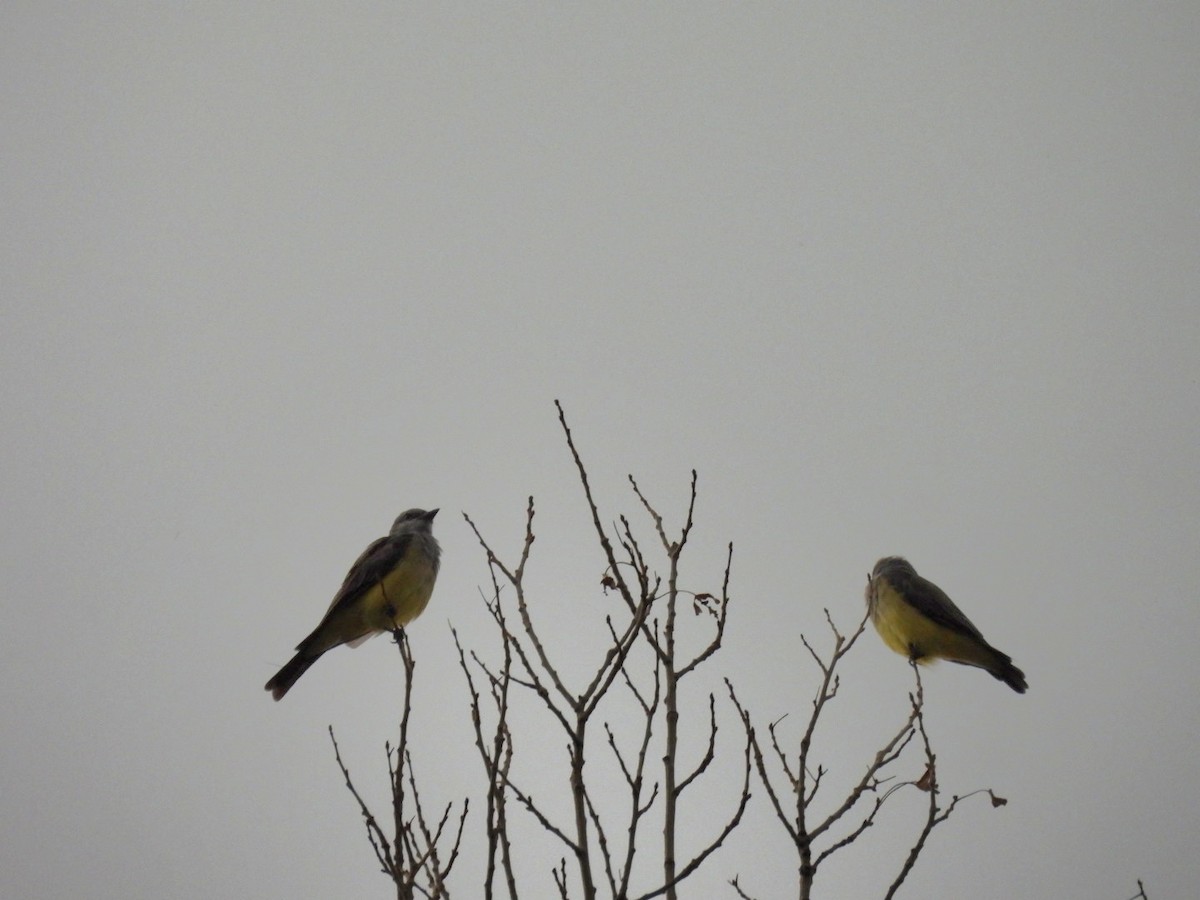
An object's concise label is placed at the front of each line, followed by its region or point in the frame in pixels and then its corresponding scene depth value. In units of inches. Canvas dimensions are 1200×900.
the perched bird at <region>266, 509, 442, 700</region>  495.5
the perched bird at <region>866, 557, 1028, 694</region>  580.7
